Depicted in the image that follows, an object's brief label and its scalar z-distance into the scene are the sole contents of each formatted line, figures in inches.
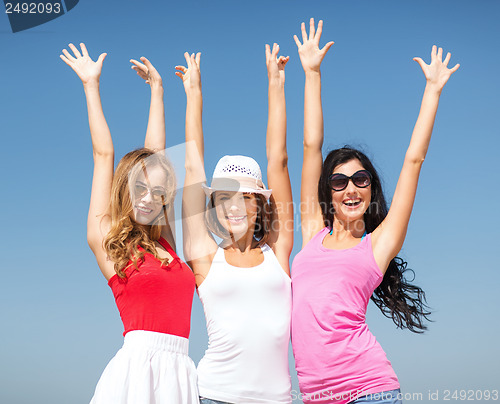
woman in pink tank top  221.0
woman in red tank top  216.7
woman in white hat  224.2
